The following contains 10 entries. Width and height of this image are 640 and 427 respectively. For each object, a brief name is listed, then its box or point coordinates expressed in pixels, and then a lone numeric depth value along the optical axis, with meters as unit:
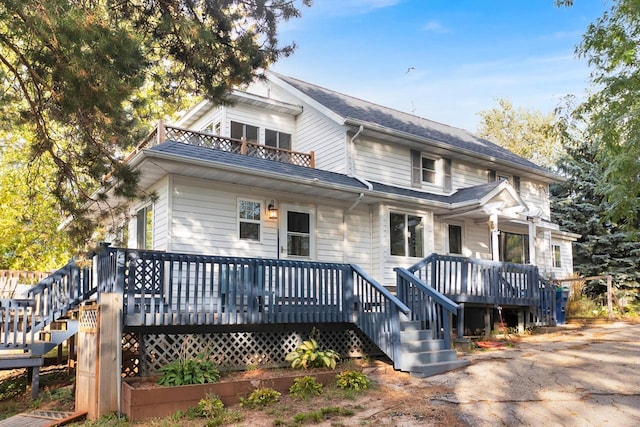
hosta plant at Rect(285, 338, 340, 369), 9.32
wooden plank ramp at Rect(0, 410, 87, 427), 7.48
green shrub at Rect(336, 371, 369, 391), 8.39
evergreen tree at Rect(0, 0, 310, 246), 6.16
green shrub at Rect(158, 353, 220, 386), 7.89
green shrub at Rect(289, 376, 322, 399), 8.18
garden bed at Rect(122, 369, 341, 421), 7.34
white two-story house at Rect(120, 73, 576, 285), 11.69
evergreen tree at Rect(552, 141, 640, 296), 23.27
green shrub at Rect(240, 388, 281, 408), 7.70
